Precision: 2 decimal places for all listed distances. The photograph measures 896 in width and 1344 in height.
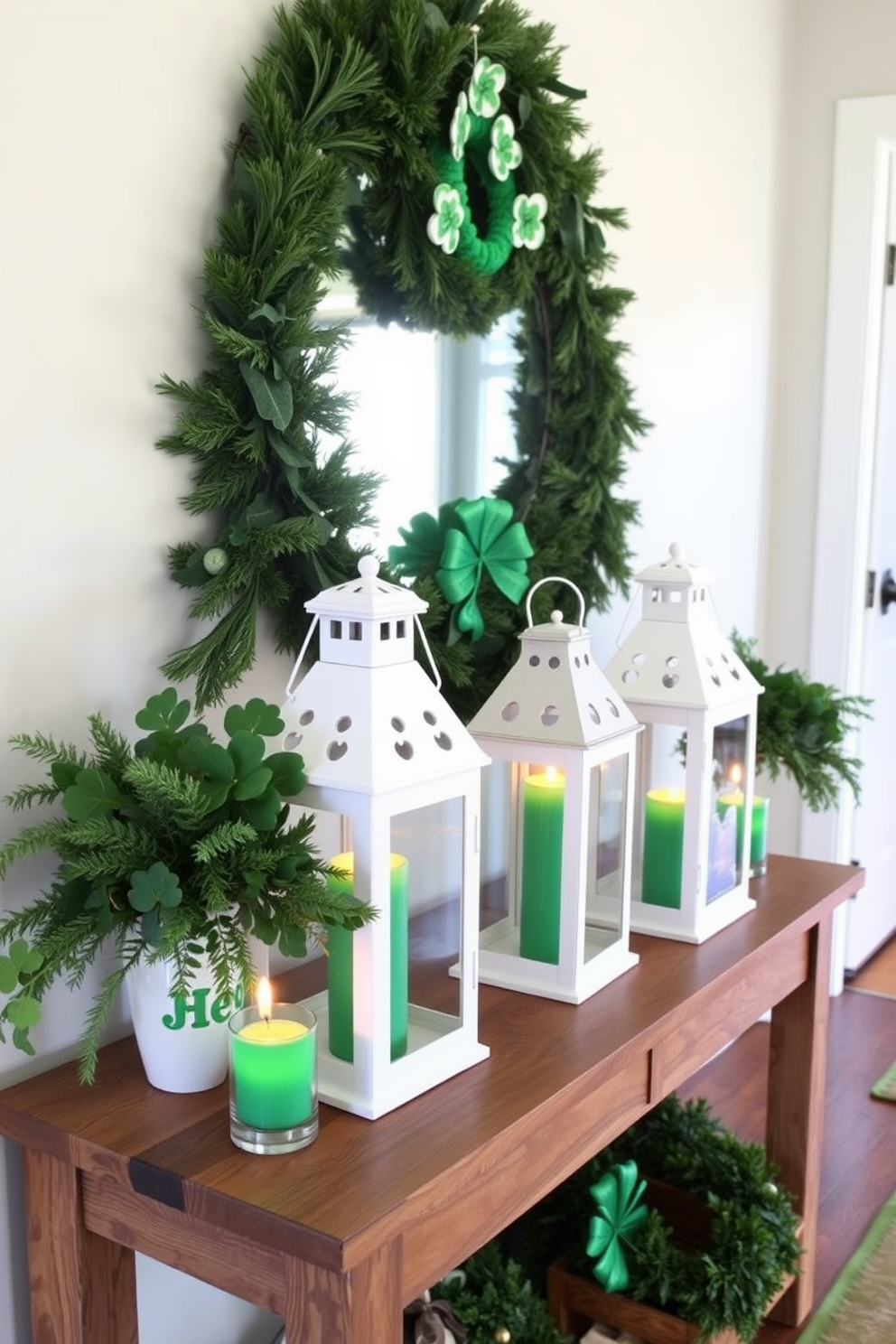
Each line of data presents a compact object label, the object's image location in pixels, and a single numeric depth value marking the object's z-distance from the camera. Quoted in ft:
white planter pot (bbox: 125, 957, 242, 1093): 3.82
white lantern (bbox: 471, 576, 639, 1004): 4.67
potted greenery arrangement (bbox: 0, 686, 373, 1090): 3.55
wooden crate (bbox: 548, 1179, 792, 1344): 5.65
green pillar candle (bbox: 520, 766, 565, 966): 4.78
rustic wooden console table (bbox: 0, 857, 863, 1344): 3.34
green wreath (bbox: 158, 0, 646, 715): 4.27
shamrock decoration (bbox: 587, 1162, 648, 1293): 5.73
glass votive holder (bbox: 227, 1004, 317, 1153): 3.53
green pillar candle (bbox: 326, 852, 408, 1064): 3.90
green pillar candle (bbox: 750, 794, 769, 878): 6.39
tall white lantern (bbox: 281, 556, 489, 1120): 3.75
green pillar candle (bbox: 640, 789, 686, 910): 5.55
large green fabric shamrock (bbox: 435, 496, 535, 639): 5.27
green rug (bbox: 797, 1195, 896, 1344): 6.34
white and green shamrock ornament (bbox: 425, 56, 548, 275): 5.03
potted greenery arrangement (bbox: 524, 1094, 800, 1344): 5.64
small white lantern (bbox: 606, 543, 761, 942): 5.45
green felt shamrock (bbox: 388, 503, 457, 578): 5.26
